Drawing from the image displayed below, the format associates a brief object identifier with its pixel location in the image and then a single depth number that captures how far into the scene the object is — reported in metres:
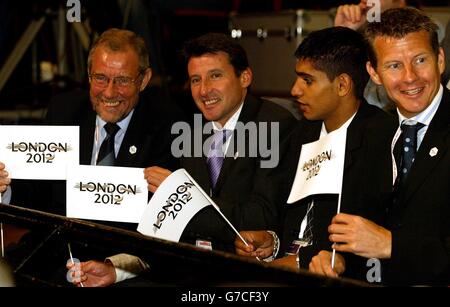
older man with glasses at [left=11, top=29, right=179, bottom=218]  3.70
